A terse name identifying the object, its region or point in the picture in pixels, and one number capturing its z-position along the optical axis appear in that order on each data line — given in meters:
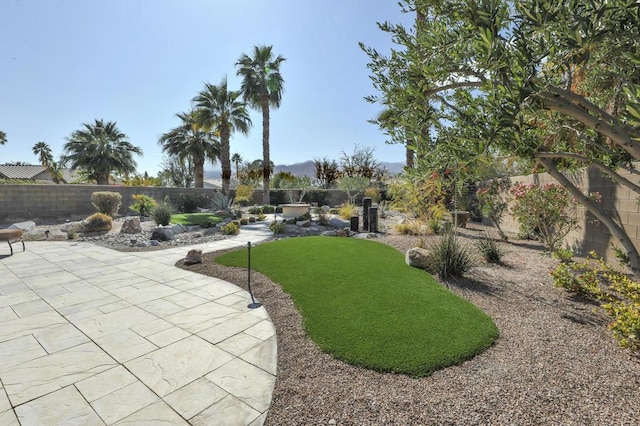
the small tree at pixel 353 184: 19.33
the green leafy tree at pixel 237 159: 54.47
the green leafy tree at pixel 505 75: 1.80
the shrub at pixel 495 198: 8.83
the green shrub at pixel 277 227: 10.89
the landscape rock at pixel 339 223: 12.44
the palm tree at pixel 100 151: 23.50
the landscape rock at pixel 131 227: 10.80
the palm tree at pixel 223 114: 19.42
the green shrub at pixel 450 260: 5.29
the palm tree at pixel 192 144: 22.25
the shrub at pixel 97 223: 10.62
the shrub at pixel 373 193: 19.24
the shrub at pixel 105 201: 12.84
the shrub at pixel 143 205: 14.59
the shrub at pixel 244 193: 19.51
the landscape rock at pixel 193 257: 6.76
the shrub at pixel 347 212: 13.59
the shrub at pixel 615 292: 2.77
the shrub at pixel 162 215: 11.76
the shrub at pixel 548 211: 6.26
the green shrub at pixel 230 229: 10.71
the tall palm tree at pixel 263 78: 19.64
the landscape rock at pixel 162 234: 9.85
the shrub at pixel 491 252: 6.25
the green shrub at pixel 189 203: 17.06
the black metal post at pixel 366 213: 11.34
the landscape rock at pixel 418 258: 5.81
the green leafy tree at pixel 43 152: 42.19
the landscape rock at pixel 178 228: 10.92
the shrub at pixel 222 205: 15.13
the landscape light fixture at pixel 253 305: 4.34
